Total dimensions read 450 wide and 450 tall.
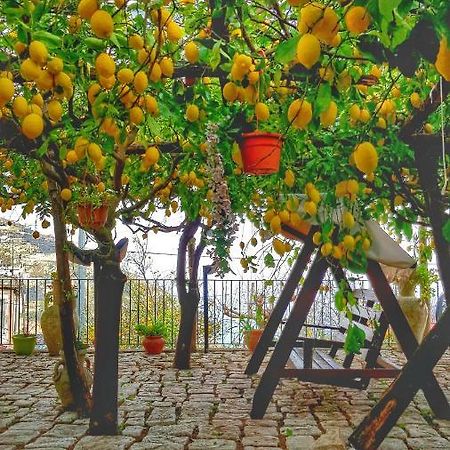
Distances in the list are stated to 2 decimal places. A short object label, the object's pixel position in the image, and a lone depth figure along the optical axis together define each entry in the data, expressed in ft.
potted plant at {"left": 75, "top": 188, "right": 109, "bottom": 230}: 12.92
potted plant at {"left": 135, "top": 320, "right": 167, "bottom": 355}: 24.68
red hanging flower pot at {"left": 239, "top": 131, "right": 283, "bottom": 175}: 10.55
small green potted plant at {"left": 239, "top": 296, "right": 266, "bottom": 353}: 24.26
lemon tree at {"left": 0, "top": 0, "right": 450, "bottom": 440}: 5.65
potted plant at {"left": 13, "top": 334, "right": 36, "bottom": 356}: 24.73
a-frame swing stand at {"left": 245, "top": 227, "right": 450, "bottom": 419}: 13.38
